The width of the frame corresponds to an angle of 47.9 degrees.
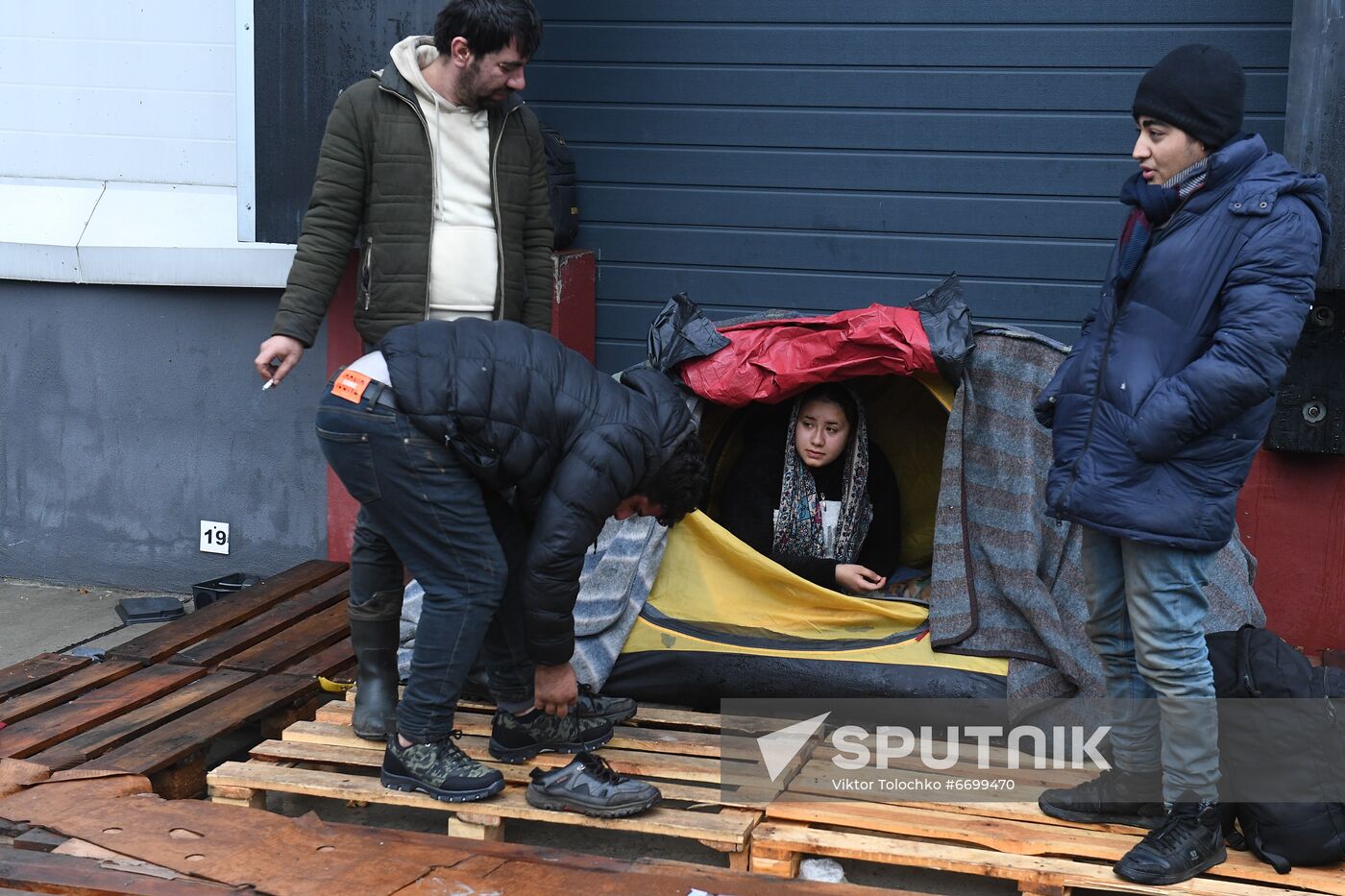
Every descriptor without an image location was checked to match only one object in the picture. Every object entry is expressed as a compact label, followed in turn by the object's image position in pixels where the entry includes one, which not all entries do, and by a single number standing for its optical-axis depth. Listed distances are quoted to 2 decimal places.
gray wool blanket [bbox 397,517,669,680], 4.30
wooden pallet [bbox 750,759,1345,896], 3.32
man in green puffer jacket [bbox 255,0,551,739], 3.97
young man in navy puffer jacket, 3.09
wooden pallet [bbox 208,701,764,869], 3.58
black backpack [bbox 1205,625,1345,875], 3.34
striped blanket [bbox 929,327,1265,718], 4.18
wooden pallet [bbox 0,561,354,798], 4.00
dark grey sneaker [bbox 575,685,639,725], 4.12
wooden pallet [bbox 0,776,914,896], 3.25
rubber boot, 3.97
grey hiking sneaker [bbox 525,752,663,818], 3.60
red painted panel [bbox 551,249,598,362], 5.49
